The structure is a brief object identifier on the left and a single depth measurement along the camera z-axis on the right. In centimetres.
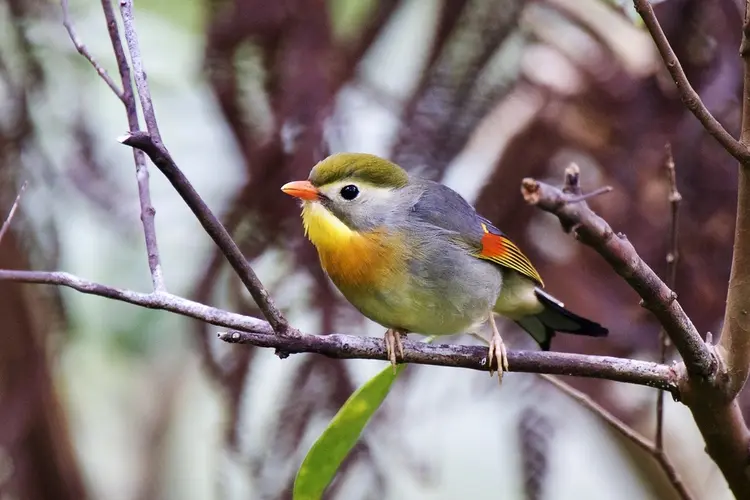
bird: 338
